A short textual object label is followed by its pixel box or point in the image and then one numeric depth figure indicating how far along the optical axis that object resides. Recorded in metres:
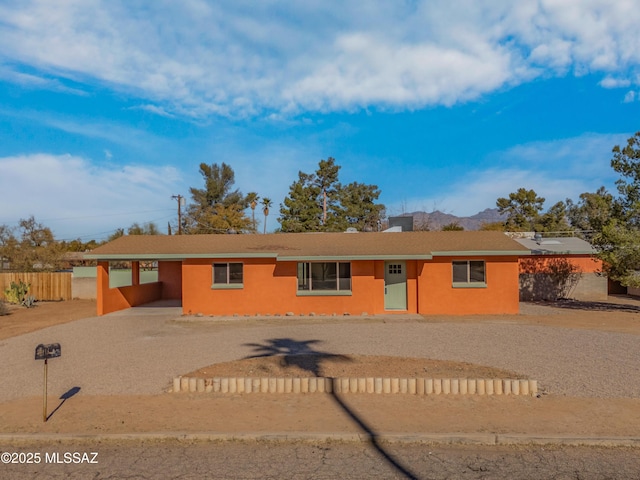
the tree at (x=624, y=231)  16.61
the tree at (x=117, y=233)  53.25
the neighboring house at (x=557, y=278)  23.70
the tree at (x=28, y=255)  29.50
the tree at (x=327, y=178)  49.62
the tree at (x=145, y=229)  53.97
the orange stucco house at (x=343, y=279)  17.34
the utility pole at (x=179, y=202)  42.63
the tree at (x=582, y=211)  51.89
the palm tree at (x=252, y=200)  56.97
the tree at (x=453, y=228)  37.02
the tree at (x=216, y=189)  56.88
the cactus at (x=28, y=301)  21.97
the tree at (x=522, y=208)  47.53
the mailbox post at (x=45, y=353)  6.18
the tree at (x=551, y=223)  45.66
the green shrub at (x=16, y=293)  22.34
